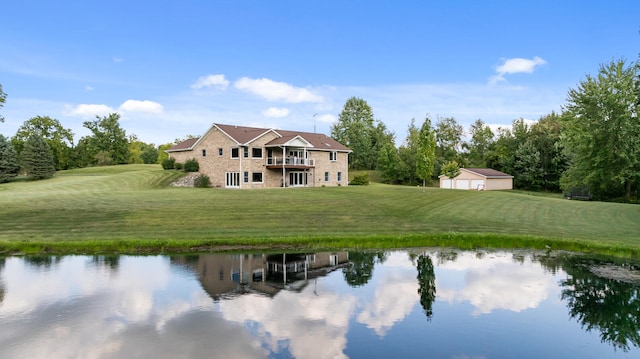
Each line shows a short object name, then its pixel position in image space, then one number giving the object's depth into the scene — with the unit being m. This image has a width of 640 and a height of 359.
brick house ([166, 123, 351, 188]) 44.31
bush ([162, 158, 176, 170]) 51.72
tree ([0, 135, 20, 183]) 50.72
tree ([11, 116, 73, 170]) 67.25
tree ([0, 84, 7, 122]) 51.94
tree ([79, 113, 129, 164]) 75.81
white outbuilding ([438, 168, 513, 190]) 59.84
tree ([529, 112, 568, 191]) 61.41
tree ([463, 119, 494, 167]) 77.62
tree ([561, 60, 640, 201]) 38.84
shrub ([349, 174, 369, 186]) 52.59
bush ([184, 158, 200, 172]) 47.75
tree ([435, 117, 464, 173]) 82.31
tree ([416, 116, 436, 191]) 35.78
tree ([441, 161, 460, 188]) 56.03
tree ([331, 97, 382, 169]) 81.69
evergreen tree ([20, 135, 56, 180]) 51.53
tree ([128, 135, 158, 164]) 90.94
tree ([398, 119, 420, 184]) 69.44
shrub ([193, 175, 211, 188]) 44.06
